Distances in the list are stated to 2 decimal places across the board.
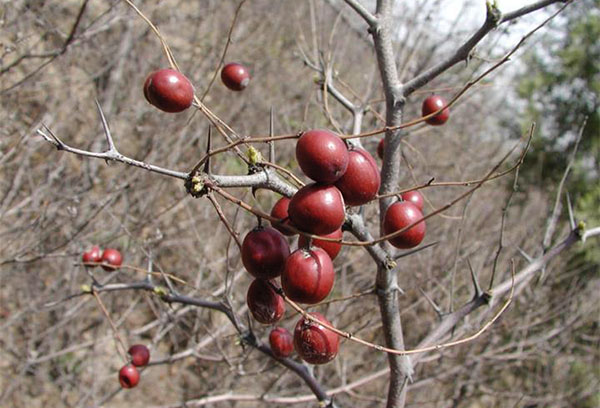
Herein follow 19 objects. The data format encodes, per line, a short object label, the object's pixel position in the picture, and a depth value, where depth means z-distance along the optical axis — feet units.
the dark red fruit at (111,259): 1.00
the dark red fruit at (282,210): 0.61
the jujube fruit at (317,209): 0.52
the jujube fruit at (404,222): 0.66
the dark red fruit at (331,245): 0.63
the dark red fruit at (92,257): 1.02
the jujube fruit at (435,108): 0.91
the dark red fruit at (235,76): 0.91
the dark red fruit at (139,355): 1.02
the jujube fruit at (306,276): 0.55
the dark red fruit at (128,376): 1.01
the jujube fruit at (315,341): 0.63
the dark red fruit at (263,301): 0.61
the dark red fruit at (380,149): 0.96
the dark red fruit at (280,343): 0.83
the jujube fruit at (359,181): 0.57
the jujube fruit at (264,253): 0.57
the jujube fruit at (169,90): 0.59
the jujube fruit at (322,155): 0.52
